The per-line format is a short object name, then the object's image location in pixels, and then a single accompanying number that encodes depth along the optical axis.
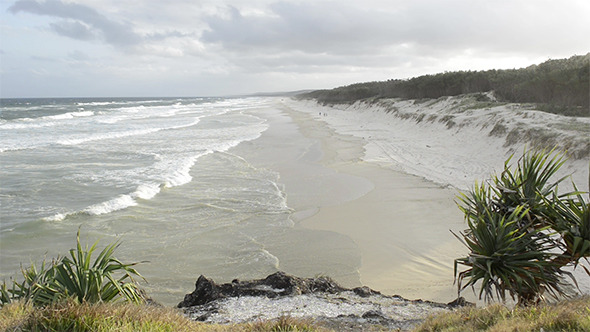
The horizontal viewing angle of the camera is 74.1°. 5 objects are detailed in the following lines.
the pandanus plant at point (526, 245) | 4.06
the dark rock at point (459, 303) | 4.99
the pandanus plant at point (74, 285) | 3.82
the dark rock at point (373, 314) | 4.55
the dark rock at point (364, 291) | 5.40
